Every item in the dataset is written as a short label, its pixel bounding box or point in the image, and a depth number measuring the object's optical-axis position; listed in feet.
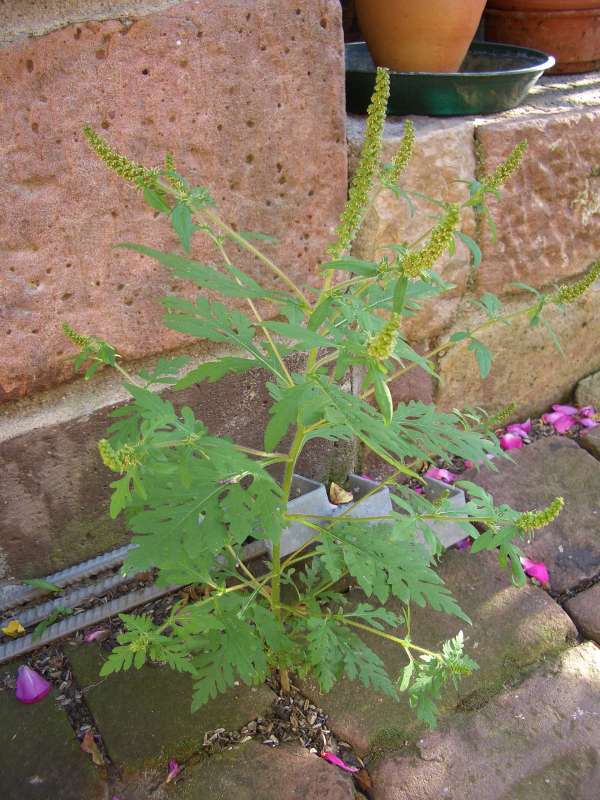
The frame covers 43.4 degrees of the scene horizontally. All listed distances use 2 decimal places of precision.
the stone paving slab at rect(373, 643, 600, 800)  4.28
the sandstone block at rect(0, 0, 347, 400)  4.11
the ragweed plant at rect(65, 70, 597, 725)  3.13
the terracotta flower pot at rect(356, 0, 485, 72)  5.61
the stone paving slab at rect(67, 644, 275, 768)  4.38
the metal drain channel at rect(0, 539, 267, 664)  4.99
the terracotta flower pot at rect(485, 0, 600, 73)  6.88
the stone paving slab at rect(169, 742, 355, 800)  4.16
